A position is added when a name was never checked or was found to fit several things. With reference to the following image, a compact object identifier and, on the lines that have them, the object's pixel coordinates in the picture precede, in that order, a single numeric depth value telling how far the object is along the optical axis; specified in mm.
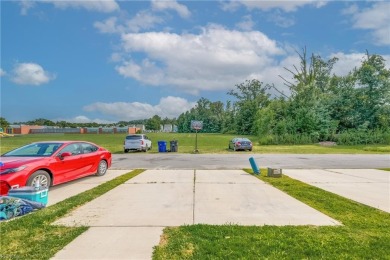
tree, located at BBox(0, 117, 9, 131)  100194
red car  7141
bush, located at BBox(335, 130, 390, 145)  36069
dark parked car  27781
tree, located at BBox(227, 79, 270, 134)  81750
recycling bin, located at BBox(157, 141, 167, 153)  26484
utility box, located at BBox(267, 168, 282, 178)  11047
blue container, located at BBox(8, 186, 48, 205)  6230
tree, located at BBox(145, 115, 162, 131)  186000
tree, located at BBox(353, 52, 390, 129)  38562
